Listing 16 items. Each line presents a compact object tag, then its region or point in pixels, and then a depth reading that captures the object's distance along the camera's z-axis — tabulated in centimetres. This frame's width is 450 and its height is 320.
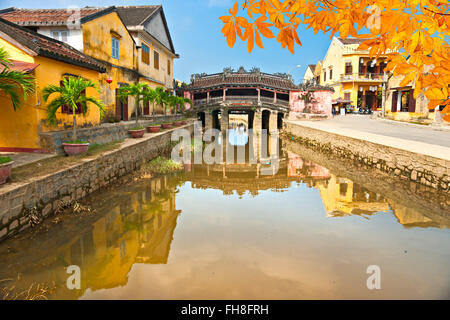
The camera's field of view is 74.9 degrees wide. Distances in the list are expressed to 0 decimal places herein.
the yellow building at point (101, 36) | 1341
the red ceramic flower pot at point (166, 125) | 1903
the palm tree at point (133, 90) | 1391
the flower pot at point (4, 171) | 548
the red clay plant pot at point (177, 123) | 2209
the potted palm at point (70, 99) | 852
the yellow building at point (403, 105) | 2273
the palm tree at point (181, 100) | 2338
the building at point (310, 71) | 5044
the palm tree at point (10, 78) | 612
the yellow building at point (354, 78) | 3572
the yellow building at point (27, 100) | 846
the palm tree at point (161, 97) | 1749
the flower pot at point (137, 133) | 1348
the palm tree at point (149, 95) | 1528
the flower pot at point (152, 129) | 1623
